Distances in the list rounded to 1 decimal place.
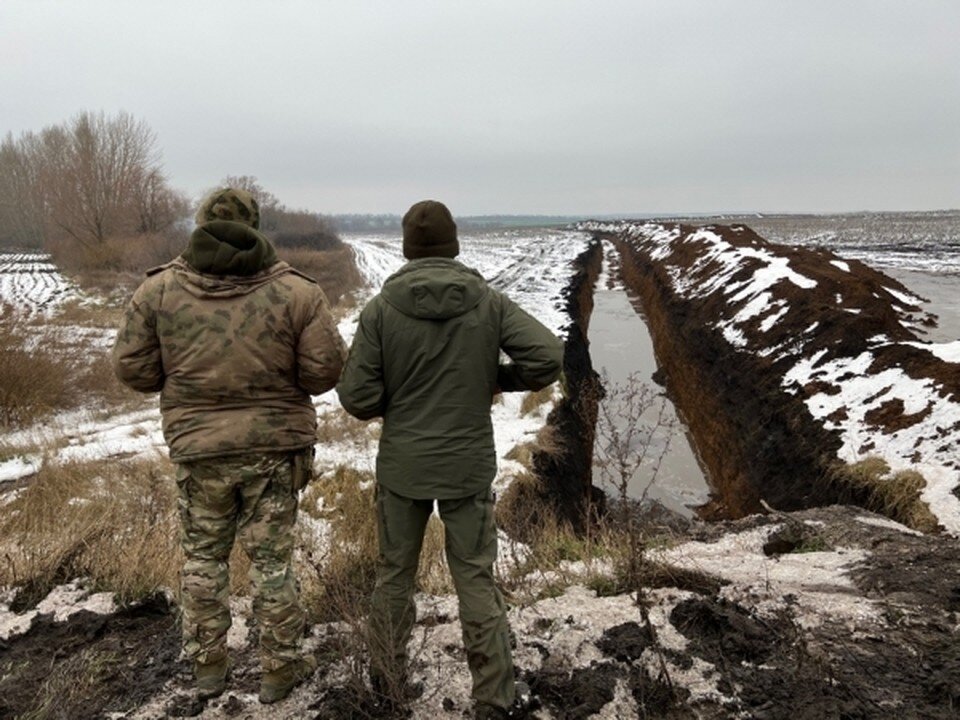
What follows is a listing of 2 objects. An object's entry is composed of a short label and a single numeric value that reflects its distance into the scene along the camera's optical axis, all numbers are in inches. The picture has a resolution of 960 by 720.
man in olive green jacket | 83.0
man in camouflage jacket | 84.7
